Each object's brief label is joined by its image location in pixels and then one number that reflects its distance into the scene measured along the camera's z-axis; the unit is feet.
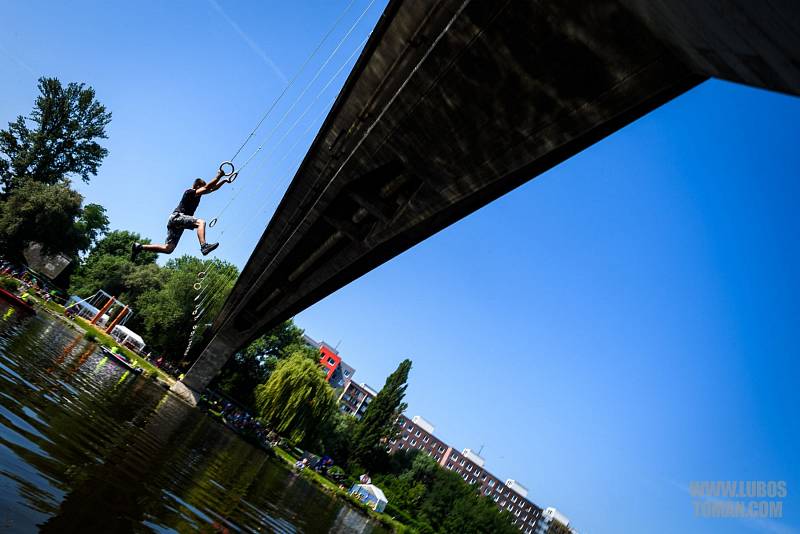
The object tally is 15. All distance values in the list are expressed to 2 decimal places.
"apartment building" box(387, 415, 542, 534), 379.35
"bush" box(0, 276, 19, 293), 89.82
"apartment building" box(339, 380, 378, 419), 386.73
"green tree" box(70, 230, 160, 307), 174.29
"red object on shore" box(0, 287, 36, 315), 70.79
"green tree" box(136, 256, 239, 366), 153.38
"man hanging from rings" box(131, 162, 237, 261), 33.37
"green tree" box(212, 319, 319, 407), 177.58
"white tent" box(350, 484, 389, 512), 151.12
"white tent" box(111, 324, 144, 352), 125.59
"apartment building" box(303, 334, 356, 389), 366.02
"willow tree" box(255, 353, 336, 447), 127.44
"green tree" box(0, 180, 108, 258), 128.16
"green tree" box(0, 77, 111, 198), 136.67
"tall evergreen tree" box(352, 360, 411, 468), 222.89
